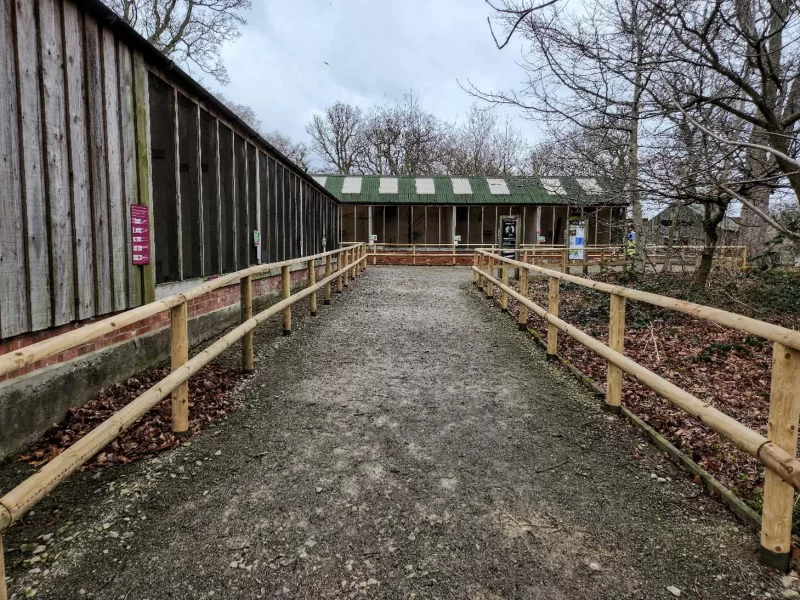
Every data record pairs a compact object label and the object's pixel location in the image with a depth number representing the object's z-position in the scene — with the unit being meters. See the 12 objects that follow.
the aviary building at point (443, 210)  24.41
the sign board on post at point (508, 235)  22.00
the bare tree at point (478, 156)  35.84
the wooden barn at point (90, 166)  3.23
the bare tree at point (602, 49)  4.57
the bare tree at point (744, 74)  4.15
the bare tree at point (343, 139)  39.22
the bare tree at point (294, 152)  40.38
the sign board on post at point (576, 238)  19.77
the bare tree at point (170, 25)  20.77
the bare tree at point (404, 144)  37.66
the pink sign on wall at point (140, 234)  4.48
